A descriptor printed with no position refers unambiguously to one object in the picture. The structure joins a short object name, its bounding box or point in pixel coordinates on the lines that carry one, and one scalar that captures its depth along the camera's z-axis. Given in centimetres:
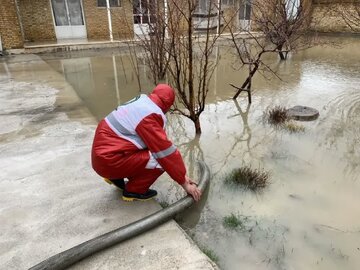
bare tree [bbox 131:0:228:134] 430
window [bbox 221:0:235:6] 1753
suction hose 207
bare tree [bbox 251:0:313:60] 861
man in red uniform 239
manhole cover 546
